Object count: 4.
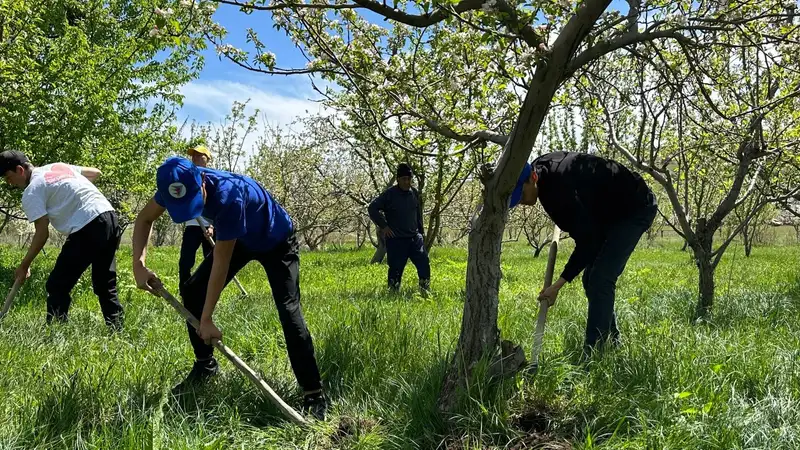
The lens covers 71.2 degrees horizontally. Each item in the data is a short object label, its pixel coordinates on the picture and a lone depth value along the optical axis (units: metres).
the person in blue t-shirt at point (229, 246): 2.72
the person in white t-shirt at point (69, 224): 4.40
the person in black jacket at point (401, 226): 7.20
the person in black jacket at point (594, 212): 3.45
